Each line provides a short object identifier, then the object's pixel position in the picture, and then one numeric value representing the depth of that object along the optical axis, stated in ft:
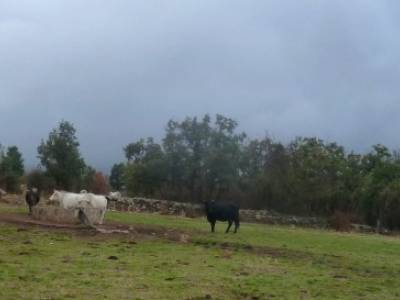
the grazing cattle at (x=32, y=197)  106.63
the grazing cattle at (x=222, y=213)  101.65
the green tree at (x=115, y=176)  318.57
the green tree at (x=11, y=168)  179.83
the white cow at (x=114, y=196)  167.04
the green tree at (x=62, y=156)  186.19
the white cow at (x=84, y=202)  96.07
